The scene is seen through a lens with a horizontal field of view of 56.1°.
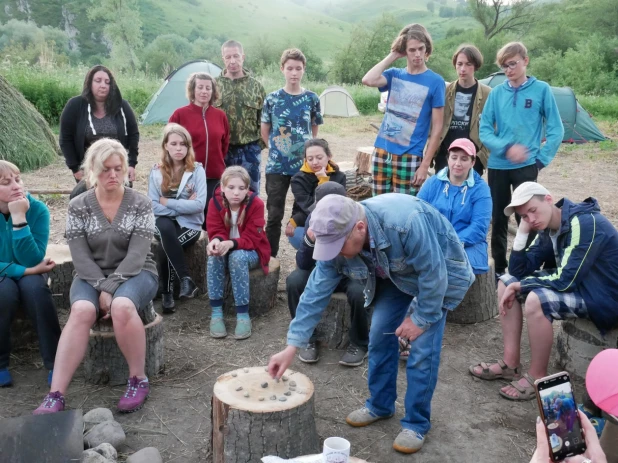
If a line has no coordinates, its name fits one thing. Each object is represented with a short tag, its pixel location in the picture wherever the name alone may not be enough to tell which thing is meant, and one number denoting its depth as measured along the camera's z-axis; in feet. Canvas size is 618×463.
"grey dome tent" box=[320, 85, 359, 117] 64.13
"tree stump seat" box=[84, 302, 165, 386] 12.03
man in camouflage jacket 17.94
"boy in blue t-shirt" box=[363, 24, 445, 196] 15.80
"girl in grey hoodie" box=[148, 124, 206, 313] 15.57
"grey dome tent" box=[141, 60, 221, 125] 48.65
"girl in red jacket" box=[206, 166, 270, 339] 14.58
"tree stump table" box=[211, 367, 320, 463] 8.77
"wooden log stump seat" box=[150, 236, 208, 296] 16.49
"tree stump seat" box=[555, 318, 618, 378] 11.97
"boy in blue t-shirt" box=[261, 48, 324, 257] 17.02
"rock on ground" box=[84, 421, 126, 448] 9.65
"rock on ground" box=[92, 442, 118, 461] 9.20
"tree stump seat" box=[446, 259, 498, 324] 15.26
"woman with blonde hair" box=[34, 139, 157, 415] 11.14
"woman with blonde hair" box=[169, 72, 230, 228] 16.94
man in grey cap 8.12
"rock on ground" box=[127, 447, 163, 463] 9.25
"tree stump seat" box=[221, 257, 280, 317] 15.49
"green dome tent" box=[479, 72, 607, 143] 45.98
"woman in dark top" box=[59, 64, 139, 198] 16.22
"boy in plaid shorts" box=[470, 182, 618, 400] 11.21
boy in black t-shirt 17.25
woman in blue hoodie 13.93
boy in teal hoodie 16.05
